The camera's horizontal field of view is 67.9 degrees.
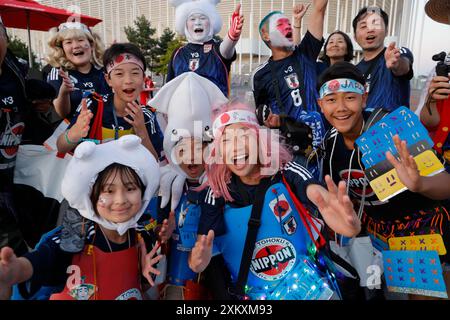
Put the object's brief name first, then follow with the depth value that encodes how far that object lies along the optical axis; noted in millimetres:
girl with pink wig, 1822
